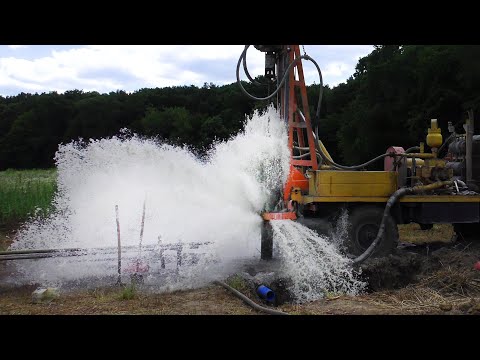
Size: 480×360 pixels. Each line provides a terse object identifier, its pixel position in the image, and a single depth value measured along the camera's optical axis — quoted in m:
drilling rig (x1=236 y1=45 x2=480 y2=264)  9.73
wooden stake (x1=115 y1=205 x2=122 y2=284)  8.14
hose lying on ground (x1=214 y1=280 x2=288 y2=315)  6.60
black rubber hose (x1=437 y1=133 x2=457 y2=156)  11.27
